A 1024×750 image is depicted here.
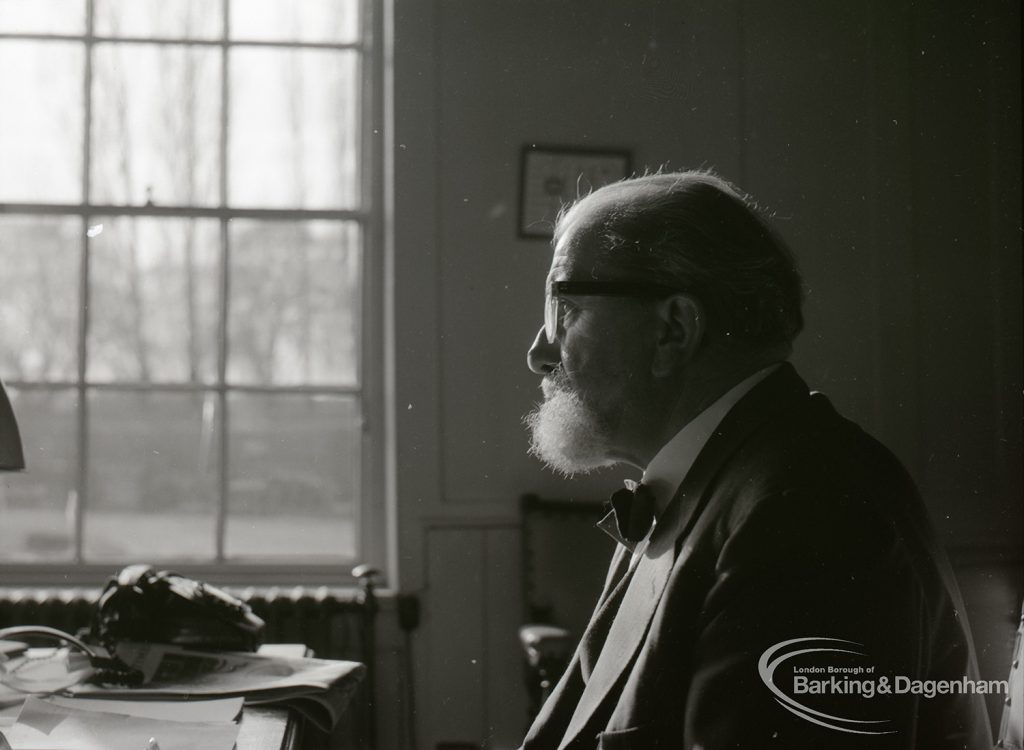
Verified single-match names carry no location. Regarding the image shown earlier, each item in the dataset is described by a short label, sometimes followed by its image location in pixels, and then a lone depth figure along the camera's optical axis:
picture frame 2.10
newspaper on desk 1.10
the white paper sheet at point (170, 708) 1.00
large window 2.31
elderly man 0.71
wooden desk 0.94
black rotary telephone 1.26
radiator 2.03
